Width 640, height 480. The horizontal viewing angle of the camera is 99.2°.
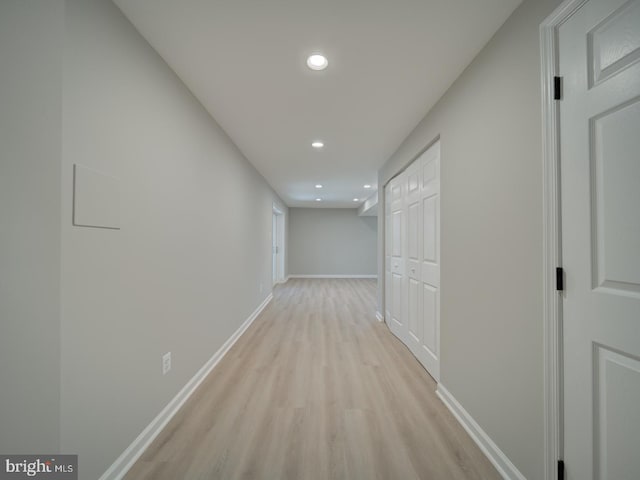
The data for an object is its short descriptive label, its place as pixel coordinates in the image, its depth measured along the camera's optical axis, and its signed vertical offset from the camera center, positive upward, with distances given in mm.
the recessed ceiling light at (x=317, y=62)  1760 +1200
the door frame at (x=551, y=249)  1137 -27
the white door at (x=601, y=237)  901 +23
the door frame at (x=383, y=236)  4159 +102
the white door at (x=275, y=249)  8633 -211
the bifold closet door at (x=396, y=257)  3406 -194
